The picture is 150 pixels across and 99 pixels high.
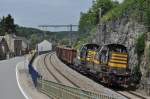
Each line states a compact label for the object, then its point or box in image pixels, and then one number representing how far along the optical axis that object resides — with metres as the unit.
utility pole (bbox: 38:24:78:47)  167.62
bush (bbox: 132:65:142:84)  41.03
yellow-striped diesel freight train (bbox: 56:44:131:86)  39.84
